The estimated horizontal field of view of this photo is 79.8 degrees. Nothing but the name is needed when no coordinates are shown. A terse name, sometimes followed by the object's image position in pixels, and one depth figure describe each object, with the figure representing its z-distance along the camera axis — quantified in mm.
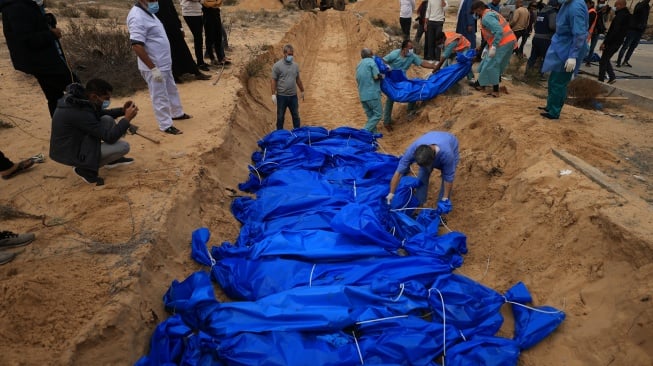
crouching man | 3629
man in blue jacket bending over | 4024
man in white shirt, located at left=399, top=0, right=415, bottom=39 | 11419
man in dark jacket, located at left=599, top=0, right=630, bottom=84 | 7449
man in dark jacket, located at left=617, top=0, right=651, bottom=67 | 7680
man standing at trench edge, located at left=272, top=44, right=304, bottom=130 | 6117
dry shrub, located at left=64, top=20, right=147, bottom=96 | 7211
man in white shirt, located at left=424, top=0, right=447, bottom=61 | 8133
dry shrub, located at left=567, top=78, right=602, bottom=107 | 6484
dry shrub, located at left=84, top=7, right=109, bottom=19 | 13290
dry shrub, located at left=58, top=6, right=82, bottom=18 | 12570
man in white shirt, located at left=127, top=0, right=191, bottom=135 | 4668
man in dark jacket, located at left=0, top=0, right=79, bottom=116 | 3996
